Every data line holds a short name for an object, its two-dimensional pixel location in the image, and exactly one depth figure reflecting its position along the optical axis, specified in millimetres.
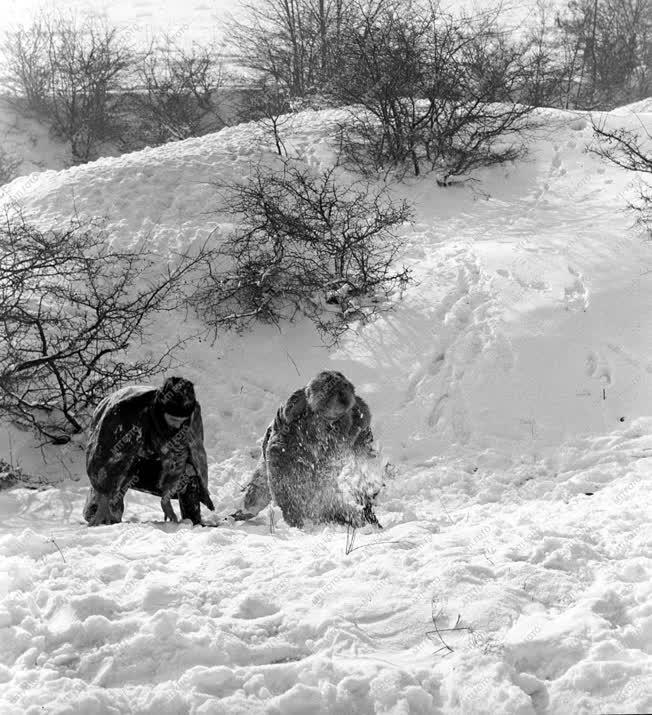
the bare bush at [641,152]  11484
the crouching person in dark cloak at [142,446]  5867
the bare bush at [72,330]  8893
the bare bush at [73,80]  26953
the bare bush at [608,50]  26734
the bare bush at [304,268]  11664
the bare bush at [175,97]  26031
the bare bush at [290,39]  24750
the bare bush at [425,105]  14938
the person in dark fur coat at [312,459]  6141
